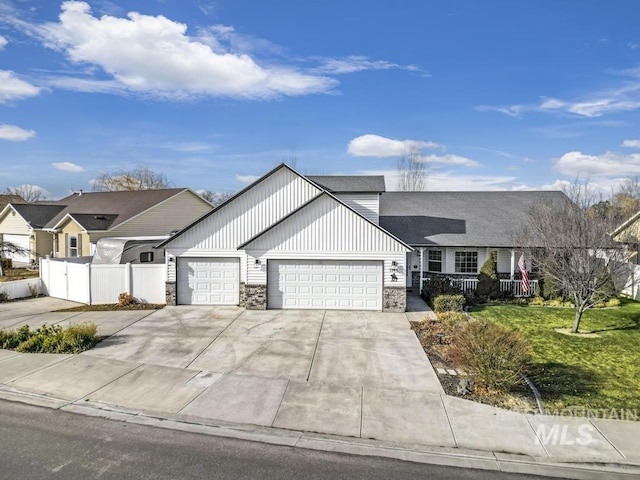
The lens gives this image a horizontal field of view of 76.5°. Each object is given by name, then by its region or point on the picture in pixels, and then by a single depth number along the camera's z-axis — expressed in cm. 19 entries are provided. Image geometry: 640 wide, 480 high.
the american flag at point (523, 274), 1880
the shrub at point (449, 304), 1741
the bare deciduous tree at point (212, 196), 6378
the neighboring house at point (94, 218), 2836
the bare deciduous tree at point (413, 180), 4716
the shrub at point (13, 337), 1229
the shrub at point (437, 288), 1905
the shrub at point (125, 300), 1797
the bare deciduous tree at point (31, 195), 7435
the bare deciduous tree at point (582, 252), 1442
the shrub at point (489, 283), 2028
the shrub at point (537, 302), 1973
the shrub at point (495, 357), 911
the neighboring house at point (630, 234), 1598
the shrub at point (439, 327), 1325
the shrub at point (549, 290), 1980
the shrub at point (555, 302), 1956
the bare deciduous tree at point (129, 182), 5559
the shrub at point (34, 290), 2048
